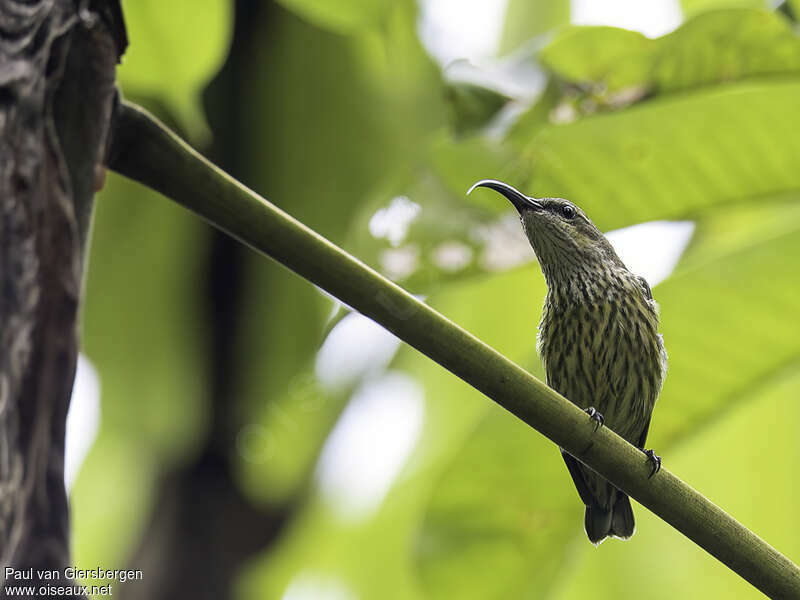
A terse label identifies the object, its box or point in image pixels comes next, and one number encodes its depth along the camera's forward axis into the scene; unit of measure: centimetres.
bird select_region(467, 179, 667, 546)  444
